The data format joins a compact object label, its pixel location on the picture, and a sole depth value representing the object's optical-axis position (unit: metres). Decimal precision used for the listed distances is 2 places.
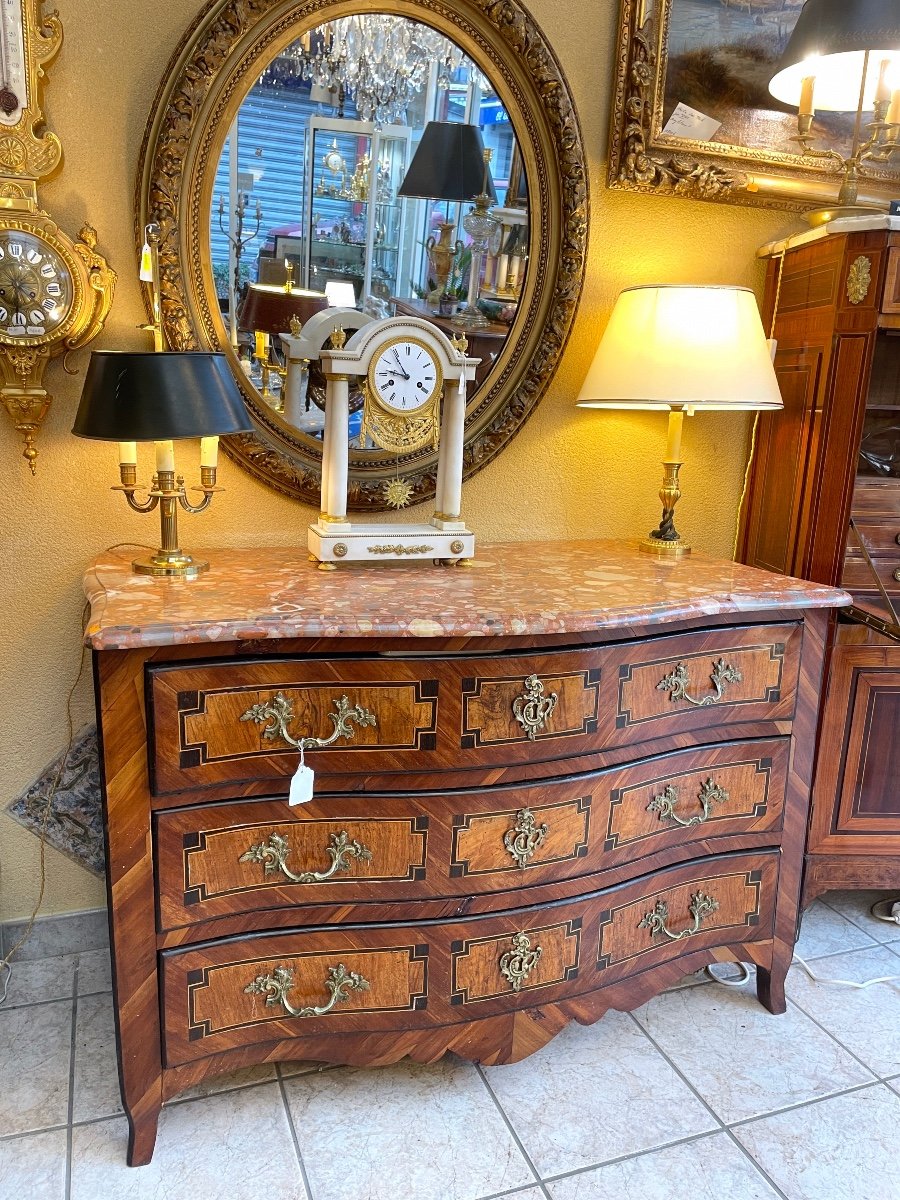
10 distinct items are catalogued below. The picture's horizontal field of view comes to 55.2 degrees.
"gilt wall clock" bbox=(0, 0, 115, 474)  1.53
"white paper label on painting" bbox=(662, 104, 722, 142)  1.96
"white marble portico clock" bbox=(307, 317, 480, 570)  1.60
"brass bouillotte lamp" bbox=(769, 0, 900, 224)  1.77
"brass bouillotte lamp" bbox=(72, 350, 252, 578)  1.42
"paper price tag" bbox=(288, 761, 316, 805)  1.36
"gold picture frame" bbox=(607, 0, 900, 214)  1.90
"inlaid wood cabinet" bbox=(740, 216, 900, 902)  1.82
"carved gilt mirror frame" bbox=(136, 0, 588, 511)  1.62
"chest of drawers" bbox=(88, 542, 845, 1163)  1.35
